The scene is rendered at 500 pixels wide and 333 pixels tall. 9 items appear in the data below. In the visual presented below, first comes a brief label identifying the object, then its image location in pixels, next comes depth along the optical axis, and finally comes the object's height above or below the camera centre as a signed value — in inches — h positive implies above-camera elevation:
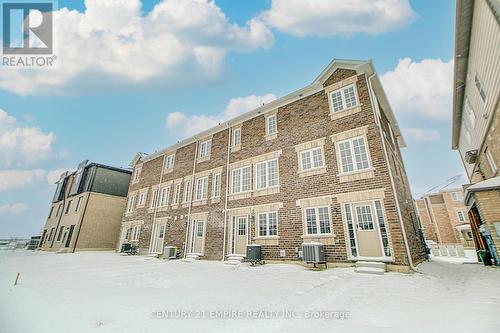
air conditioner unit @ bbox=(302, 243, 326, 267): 391.2 -20.2
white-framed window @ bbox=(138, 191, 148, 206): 892.5 +164.2
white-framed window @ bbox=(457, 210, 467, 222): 1242.6 +144.2
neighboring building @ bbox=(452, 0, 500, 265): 369.4 +286.6
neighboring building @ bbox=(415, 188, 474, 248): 1245.1 +145.4
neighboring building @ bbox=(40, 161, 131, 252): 974.4 +130.1
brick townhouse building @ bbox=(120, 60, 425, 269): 393.1 +126.1
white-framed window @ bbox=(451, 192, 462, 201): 1286.7 +254.4
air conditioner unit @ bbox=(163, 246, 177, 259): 650.8 -32.8
